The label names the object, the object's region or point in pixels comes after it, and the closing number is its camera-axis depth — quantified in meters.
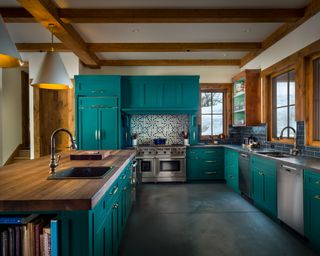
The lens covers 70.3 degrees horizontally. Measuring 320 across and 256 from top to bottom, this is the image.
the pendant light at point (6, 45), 1.44
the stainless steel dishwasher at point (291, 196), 2.53
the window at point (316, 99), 3.11
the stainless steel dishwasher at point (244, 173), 3.90
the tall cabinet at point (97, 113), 5.09
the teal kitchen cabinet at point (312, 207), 2.25
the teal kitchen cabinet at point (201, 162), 5.29
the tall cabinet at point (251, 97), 4.66
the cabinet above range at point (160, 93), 5.32
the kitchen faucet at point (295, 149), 3.29
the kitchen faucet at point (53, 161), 1.90
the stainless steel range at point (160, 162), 5.20
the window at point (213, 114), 5.90
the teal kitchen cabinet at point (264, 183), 3.08
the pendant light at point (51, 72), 2.44
